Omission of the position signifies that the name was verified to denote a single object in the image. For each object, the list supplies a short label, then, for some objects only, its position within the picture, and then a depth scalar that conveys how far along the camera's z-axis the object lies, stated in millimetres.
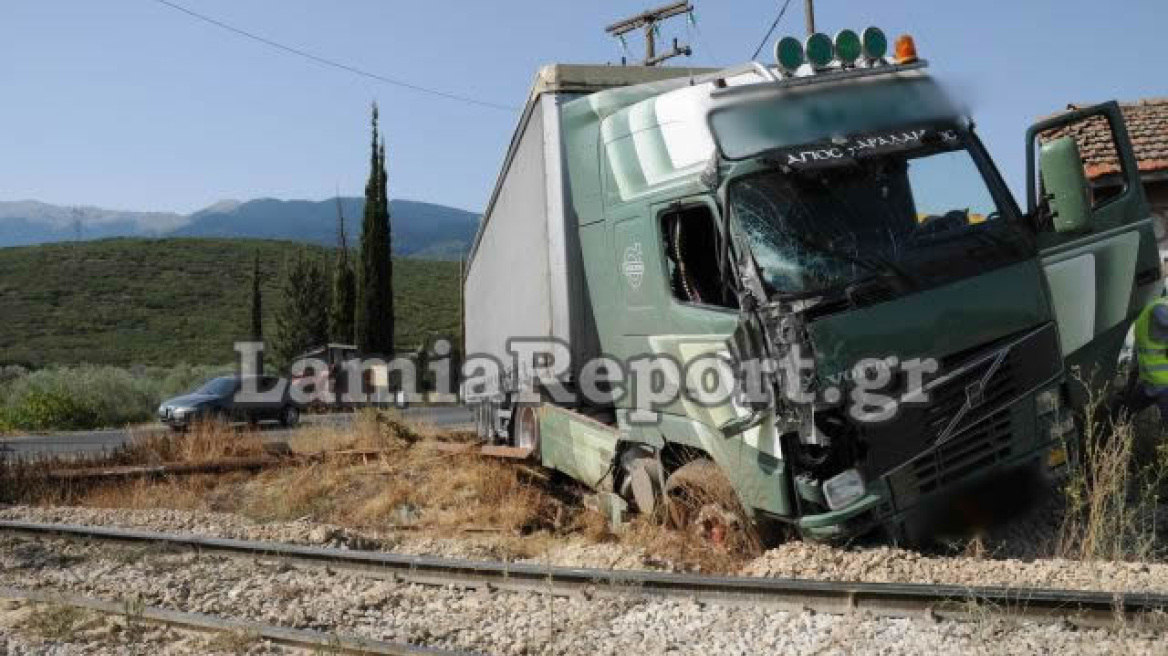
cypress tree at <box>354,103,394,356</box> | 42188
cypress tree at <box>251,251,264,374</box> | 50562
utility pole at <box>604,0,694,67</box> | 27438
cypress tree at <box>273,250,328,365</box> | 47812
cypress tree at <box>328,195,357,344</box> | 44844
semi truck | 6234
